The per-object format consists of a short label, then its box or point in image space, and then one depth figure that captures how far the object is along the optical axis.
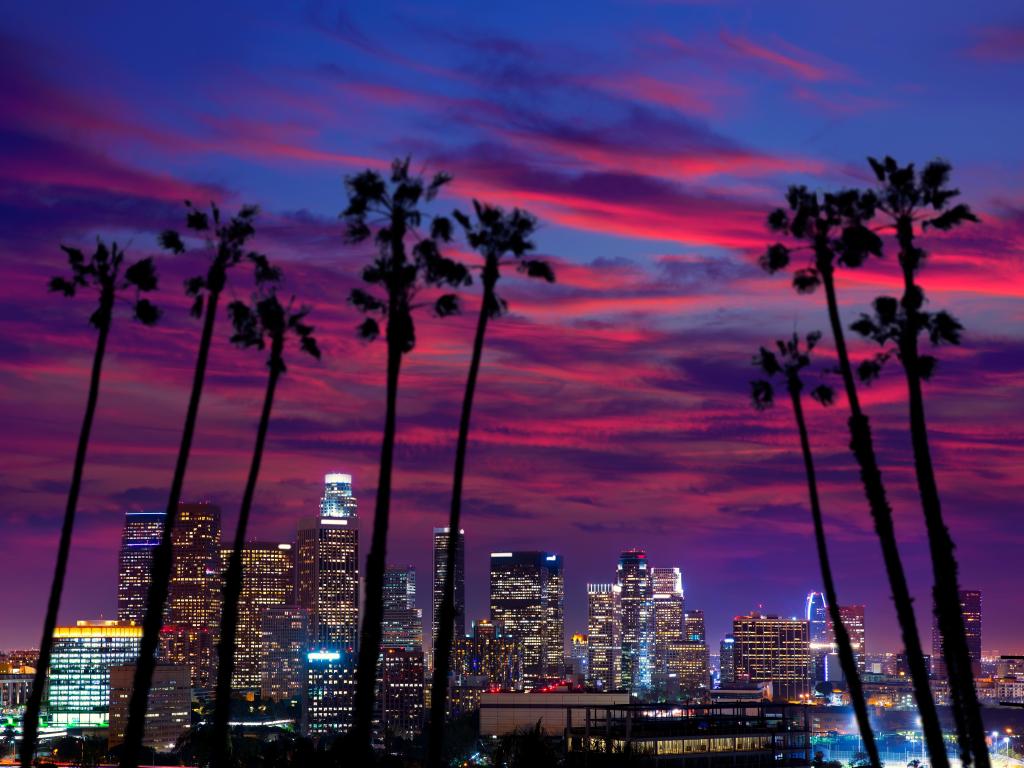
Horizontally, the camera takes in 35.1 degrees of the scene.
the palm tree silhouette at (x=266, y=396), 55.84
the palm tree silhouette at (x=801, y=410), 57.06
